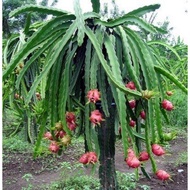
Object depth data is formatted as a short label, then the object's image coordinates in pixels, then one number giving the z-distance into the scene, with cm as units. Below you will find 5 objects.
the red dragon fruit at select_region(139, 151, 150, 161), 114
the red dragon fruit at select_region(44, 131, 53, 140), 127
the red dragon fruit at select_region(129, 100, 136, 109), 132
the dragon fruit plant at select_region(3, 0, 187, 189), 113
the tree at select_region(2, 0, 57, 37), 803
